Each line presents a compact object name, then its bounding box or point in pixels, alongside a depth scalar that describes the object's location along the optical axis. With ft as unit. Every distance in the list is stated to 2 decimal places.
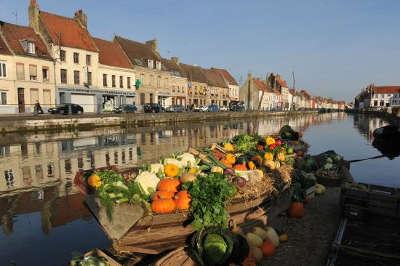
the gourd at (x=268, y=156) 35.54
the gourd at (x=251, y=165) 31.32
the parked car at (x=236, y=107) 267.98
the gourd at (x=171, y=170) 25.30
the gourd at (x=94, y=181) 24.66
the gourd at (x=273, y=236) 22.60
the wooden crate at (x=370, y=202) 25.16
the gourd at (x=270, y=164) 33.45
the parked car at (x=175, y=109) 190.89
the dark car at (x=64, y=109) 129.39
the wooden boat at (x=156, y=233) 20.74
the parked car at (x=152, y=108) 171.83
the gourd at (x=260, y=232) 22.51
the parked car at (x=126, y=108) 159.53
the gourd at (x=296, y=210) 28.60
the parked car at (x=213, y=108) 228.65
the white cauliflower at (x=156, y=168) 25.67
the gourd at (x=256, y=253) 20.58
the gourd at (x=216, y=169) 26.67
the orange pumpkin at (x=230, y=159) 32.03
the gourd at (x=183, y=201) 21.83
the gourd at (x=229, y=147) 37.58
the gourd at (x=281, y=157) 37.96
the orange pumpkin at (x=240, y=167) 30.01
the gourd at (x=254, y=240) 21.49
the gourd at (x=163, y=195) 22.35
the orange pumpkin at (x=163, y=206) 21.45
